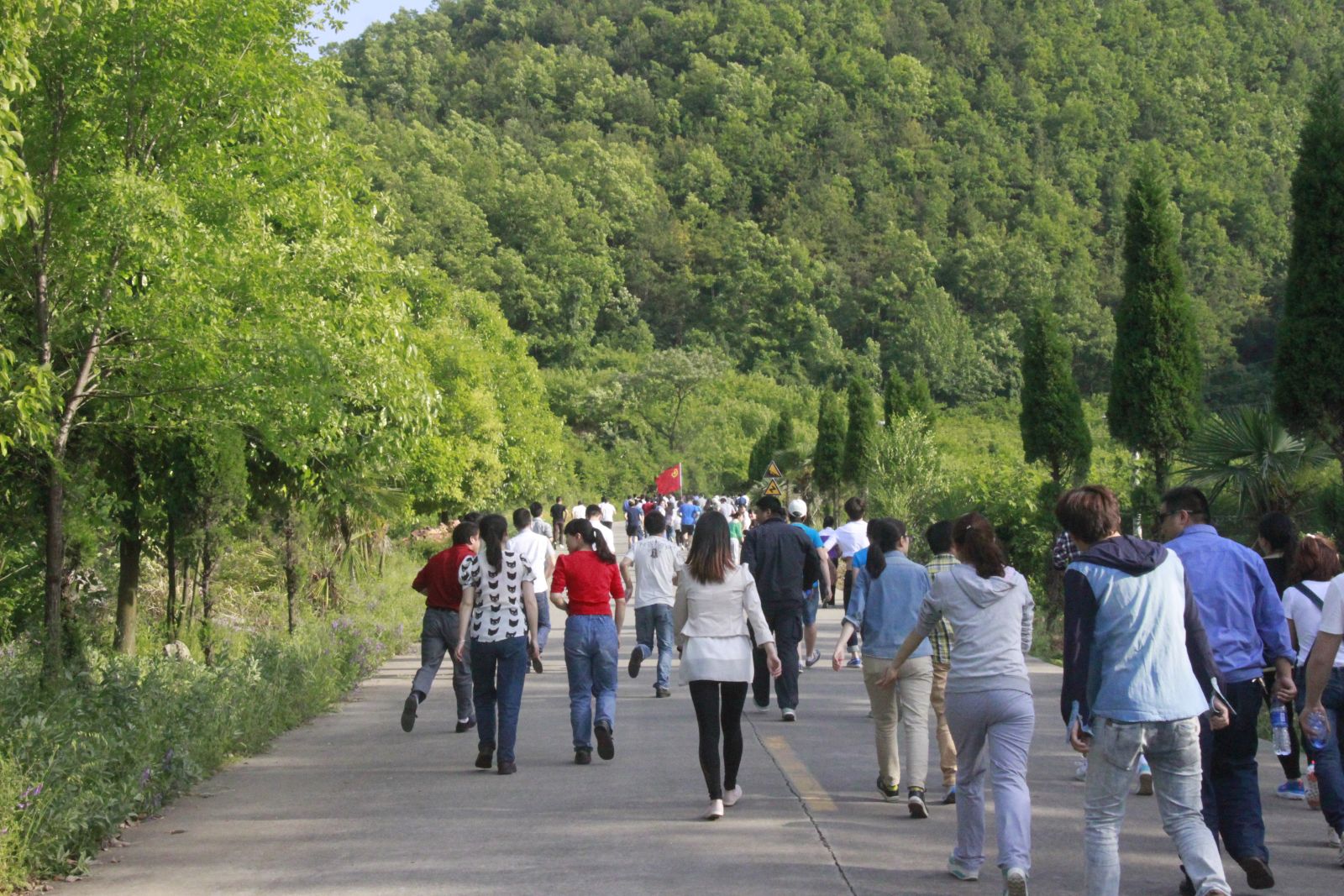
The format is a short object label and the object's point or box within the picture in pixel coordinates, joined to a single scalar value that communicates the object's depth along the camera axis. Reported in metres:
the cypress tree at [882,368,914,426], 42.28
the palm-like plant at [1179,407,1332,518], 15.02
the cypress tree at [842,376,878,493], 45.03
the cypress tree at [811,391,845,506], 51.91
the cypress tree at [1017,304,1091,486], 24.59
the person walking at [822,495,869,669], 15.52
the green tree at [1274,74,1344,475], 13.91
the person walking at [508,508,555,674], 14.00
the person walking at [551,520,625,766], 10.09
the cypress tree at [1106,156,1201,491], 18.83
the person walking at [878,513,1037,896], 6.36
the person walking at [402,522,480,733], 11.58
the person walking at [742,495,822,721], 12.06
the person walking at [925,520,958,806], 8.52
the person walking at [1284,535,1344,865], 6.82
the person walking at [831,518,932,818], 8.19
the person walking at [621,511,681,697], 13.60
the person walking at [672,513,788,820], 8.08
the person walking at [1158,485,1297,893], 6.55
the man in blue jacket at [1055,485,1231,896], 5.59
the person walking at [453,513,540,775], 9.70
